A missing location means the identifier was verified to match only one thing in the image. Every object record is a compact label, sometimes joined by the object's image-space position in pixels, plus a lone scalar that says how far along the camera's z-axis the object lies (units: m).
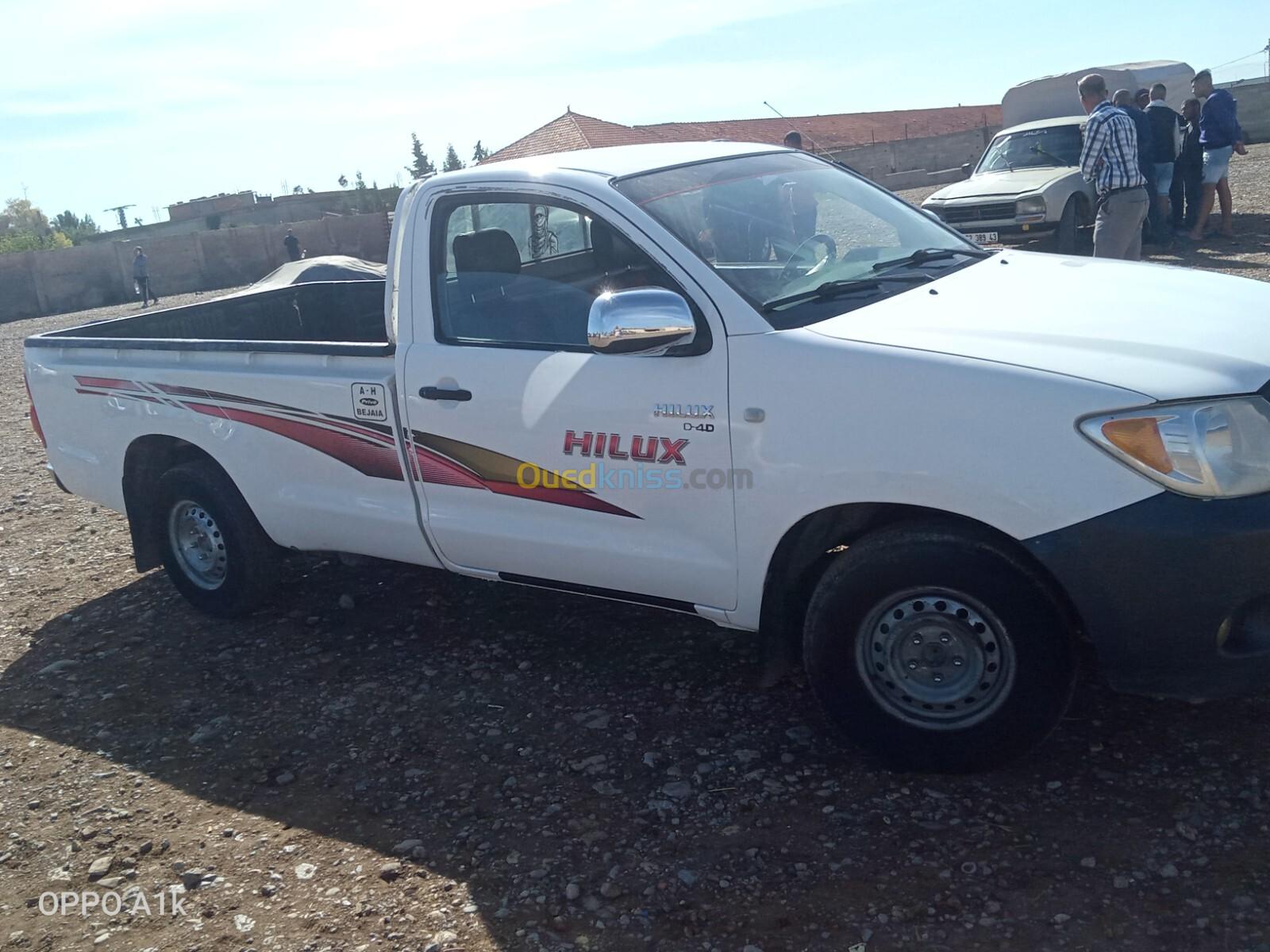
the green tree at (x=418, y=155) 83.00
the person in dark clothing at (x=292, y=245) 31.20
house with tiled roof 35.97
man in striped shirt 8.40
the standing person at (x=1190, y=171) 13.33
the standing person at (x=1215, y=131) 12.23
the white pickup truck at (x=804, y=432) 2.89
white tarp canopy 18.72
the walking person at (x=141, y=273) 31.98
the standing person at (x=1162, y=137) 12.86
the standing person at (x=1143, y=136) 11.49
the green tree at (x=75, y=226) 72.44
